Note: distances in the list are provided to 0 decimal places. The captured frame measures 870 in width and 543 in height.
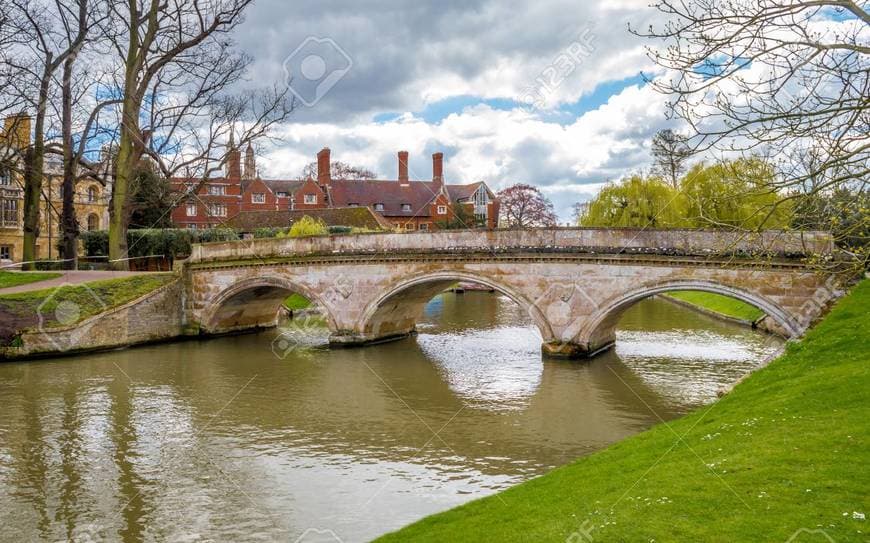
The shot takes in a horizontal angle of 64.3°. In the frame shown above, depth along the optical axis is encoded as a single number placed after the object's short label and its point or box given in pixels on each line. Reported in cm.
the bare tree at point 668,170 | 4629
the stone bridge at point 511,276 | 2045
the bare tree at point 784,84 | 746
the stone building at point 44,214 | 5097
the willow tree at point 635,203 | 3650
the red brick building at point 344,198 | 6281
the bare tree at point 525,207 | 7062
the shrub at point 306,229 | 3875
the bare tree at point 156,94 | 2783
